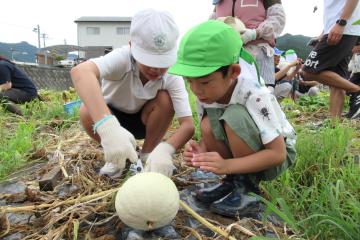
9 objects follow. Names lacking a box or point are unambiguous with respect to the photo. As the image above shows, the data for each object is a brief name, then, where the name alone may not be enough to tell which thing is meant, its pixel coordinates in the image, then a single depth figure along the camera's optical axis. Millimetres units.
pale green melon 1238
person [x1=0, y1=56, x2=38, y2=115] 5465
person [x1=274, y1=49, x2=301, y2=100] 5297
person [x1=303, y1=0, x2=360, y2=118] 3145
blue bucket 4100
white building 42906
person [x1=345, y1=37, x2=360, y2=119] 3805
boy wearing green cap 1407
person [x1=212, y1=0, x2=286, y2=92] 2648
